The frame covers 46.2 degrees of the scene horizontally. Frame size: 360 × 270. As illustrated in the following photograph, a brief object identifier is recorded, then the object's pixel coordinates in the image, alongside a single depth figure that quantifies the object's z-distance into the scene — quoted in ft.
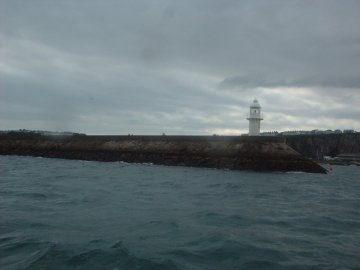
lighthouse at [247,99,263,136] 177.27
